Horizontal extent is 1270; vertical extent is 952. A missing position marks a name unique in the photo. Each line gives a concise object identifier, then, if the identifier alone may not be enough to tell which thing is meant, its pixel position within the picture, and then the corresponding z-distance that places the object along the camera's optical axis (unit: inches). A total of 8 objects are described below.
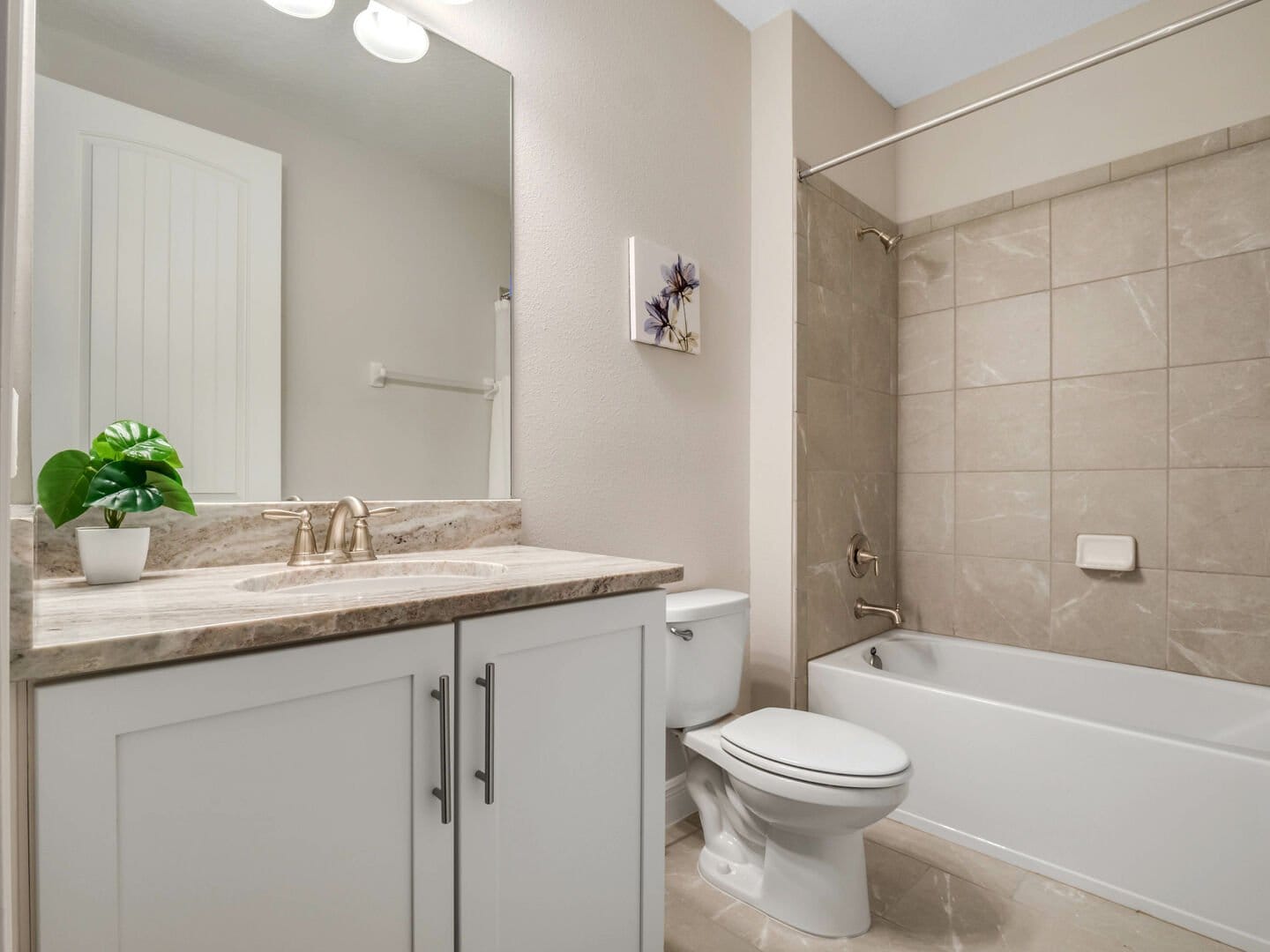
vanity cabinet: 26.1
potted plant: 38.5
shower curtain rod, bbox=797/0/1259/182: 60.7
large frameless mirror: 42.4
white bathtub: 59.4
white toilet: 57.4
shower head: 100.7
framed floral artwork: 75.2
